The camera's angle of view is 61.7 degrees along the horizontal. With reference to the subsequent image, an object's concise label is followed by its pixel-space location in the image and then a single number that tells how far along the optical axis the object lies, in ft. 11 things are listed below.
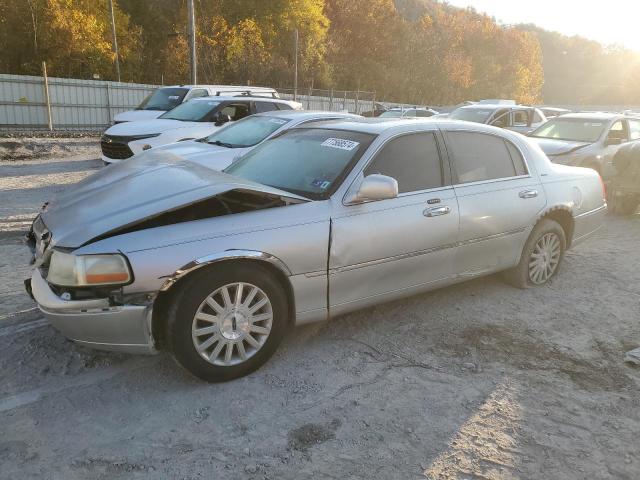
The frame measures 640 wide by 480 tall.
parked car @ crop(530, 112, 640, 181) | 31.50
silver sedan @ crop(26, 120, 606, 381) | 10.04
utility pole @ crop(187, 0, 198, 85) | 69.87
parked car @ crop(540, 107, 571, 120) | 62.44
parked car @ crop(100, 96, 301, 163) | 32.73
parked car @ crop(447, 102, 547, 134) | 44.75
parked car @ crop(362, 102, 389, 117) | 92.68
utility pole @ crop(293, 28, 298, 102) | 101.38
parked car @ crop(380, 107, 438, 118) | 78.17
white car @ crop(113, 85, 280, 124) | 42.29
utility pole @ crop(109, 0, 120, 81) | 111.96
